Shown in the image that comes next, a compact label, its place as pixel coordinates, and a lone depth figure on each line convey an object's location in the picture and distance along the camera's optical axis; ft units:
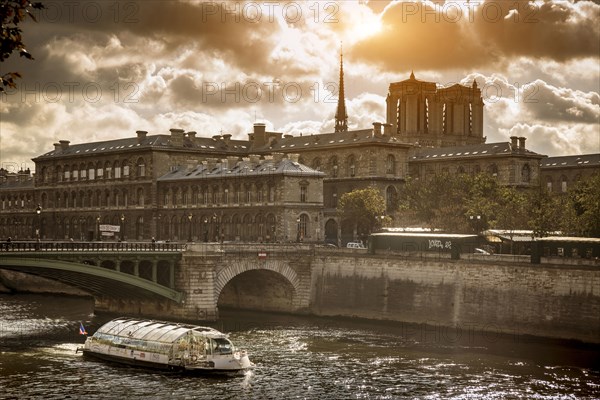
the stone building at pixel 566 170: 556.92
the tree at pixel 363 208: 448.65
